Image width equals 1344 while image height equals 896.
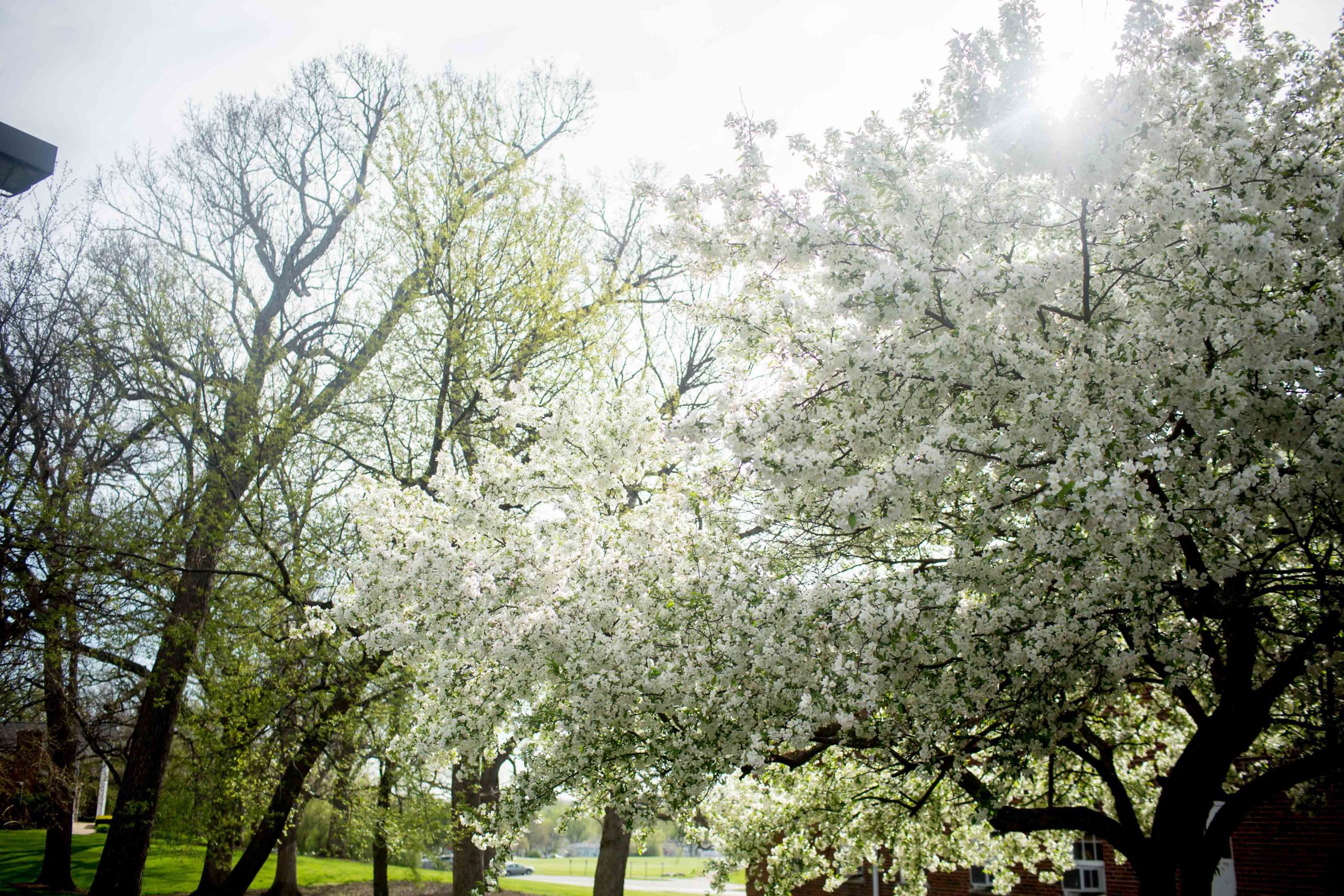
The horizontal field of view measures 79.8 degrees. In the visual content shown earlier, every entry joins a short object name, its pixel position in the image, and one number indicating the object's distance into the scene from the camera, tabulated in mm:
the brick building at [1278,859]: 12227
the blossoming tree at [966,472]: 4668
